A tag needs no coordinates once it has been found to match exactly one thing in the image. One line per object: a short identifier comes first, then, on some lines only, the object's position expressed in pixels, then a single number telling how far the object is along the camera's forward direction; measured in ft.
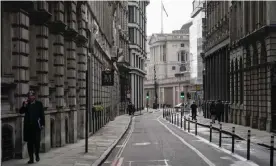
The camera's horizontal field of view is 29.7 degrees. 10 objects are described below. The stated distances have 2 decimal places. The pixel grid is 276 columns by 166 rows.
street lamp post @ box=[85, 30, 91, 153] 88.79
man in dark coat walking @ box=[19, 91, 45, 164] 46.44
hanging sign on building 95.14
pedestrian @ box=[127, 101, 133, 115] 235.40
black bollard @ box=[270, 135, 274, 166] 42.78
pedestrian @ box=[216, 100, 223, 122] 136.59
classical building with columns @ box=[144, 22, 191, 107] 502.38
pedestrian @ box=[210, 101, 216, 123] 136.01
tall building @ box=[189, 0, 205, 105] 344.28
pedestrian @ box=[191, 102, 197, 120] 159.22
